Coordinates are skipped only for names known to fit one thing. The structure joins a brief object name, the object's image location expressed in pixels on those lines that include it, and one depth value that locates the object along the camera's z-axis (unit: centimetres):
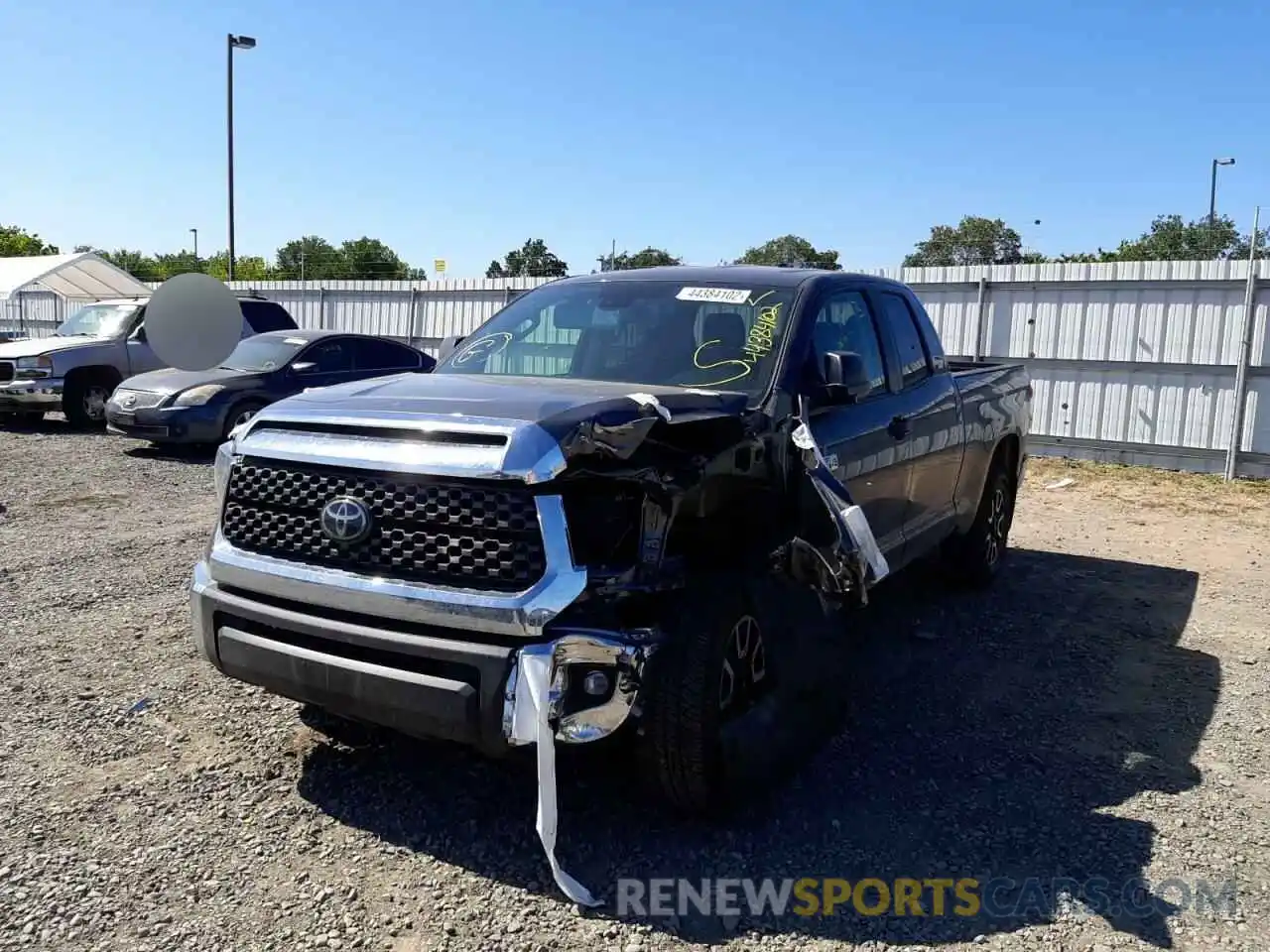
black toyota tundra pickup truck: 299
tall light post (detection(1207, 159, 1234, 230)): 3946
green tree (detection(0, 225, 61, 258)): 5372
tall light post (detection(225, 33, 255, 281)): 2261
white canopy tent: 2214
